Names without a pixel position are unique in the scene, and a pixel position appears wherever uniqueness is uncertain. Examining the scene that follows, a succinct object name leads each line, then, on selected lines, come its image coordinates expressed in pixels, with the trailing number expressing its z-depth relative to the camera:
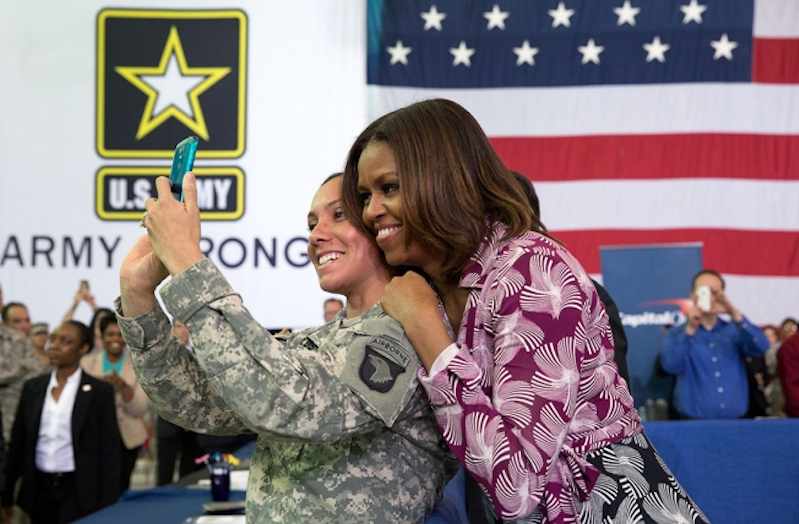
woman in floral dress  1.54
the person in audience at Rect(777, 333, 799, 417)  7.38
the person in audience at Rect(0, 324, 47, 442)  7.16
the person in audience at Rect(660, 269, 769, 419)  7.39
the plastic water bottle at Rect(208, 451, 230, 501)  3.44
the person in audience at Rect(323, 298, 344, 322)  8.63
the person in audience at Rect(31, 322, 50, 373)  8.90
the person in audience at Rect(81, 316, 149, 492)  7.15
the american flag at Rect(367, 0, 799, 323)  9.05
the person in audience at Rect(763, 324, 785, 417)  7.91
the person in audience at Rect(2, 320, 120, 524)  6.14
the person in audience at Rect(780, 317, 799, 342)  8.74
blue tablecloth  2.59
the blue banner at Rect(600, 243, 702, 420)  8.70
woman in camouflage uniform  1.54
